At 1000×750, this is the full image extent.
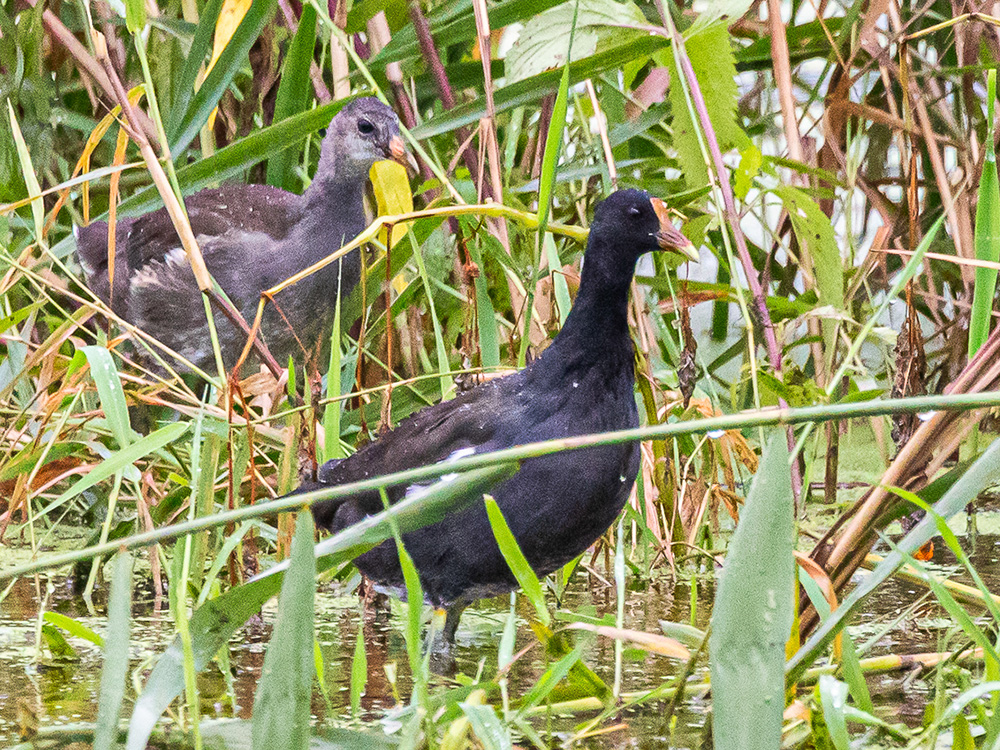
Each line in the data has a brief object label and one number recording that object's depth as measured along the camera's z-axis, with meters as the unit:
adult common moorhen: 11.19
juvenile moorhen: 11.67
